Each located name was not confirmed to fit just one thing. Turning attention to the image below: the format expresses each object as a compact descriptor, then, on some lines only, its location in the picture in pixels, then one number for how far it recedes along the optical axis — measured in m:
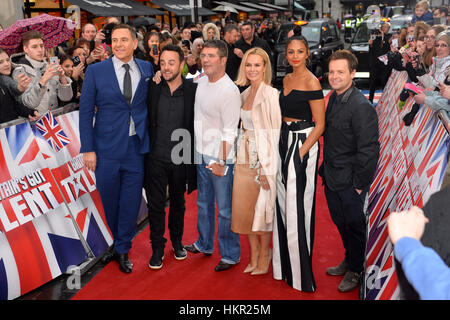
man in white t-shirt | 3.89
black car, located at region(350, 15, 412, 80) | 14.95
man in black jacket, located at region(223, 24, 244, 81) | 7.50
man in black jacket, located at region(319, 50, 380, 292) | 3.47
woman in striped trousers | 3.68
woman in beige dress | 3.76
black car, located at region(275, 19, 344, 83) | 15.34
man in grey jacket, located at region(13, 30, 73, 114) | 4.20
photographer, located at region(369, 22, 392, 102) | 10.37
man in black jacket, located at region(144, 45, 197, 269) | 4.07
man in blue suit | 4.00
